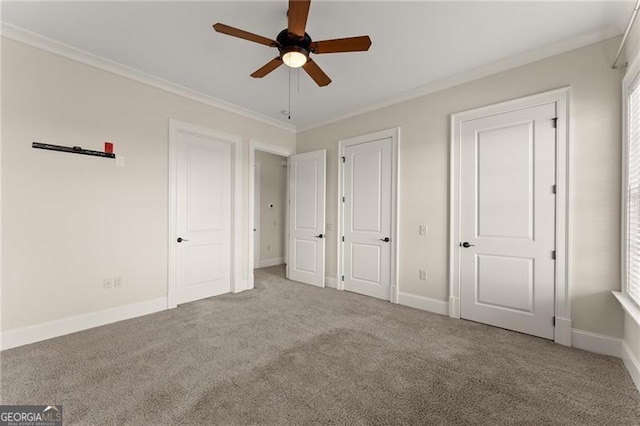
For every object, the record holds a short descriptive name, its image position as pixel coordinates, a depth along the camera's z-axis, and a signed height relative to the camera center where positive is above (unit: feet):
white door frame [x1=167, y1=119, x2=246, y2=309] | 11.77 +0.63
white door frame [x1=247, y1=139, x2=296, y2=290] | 14.79 +0.42
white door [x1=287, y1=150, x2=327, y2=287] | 15.38 -0.30
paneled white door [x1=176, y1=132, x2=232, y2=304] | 12.41 -0.28
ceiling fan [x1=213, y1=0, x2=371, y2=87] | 6.09 +4.15
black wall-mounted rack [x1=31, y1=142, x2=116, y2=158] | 8.66 +2.02
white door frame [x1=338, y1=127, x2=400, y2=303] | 12.50 +0.56
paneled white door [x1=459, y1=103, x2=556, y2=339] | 8.93 -0.22
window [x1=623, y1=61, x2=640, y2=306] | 6.88 +0.71
